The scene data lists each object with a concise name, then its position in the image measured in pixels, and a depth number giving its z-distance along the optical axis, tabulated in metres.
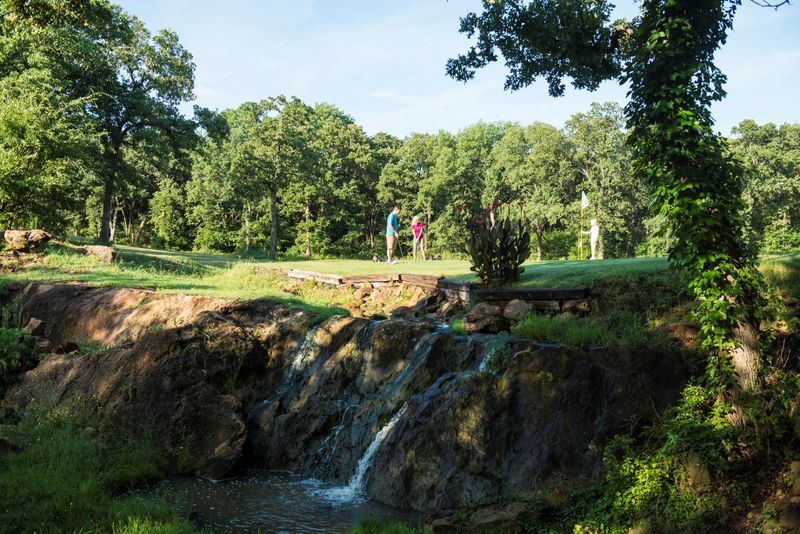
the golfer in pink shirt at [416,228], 26.09
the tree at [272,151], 36.66
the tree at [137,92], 32.22
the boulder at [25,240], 18.44
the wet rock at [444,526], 6.83
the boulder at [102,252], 20.11
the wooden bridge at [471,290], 11.07
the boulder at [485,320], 10.68
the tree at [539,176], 48.31
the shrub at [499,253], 13.29
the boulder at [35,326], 12.90
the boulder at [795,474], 5.88
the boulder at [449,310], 12.85
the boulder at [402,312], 14.11
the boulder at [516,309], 10.92
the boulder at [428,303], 13.94
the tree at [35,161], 20.02
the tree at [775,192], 39.31
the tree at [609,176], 45.97
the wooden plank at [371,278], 16.67
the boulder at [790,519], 5.49
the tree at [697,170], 7.44
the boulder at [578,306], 10.77
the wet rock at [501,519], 6.61
